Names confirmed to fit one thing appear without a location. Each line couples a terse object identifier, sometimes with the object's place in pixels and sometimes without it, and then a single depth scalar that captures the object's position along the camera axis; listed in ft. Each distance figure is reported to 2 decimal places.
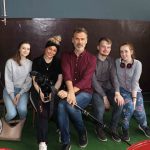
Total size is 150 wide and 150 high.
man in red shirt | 7.36
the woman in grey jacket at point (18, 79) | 7.93
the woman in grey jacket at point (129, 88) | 8.09
